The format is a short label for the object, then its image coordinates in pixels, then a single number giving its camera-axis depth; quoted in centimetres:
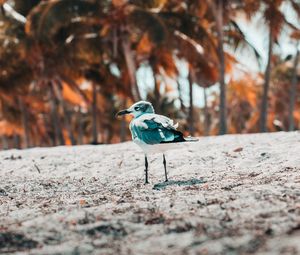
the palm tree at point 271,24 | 2028
